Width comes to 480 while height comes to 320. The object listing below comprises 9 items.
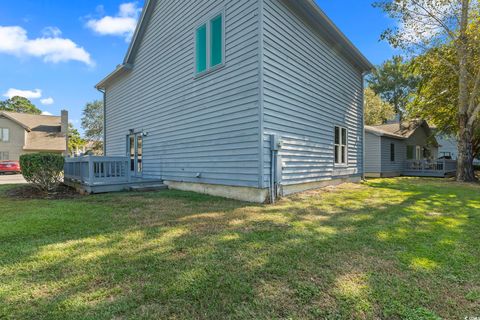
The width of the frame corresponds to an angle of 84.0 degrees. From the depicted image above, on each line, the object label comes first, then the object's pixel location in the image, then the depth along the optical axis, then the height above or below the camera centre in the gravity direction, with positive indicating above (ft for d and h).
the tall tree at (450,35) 42.50 +21.35
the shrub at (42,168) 25.50 -0.70
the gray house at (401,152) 57.72 +1.97
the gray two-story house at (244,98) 21.94 +6.57
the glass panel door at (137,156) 38.01 +0.72
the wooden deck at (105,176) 27.30 -1.68
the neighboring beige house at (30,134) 92.63 +9.92
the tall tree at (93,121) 137.69 +20.91
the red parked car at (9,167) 71.61 -1.65
